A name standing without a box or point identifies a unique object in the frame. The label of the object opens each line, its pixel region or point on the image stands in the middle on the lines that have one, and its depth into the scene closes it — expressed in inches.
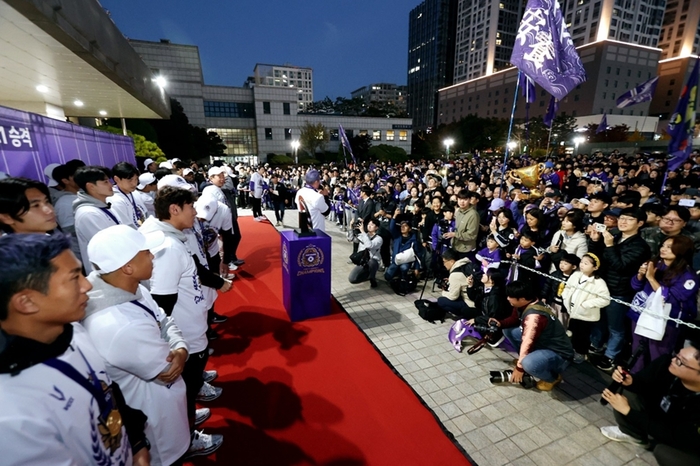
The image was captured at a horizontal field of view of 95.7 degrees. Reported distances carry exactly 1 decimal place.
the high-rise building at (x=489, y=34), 3046.3
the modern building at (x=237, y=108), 1691.7
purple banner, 200.4
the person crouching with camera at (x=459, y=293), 191.6
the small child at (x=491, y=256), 206.4
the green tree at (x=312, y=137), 1781.5
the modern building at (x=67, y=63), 185.8
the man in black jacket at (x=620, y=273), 159.6
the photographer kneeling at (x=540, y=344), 138.6
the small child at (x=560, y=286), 176.2
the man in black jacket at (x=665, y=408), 93.6
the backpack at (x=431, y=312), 201.9
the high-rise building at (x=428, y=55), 3993.6
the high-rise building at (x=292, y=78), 3873.5
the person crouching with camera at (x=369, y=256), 253.8
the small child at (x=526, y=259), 195.5
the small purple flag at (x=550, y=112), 353.7
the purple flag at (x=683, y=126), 255.4
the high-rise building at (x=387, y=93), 5890.8
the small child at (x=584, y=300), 160.1
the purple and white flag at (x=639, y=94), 556.1
